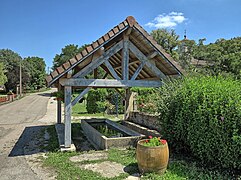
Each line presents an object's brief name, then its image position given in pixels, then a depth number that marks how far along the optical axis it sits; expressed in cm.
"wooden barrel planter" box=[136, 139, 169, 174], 512
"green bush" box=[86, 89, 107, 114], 1930
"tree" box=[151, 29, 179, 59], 3816
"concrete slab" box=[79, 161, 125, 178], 542
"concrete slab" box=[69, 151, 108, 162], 656
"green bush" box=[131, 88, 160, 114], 1187
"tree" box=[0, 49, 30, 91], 5225
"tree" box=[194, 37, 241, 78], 3164
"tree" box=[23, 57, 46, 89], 6022
